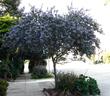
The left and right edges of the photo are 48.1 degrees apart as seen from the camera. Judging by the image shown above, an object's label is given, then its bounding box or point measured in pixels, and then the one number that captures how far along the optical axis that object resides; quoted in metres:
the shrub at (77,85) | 4.46
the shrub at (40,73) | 7.25
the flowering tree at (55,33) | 4.33
